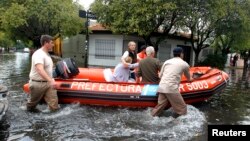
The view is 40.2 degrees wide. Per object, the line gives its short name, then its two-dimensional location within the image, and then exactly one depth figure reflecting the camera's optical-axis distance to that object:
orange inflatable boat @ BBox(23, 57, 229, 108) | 8.62
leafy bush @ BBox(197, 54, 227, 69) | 27.58
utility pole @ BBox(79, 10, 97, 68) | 17.42
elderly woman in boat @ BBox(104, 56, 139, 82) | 9.30
